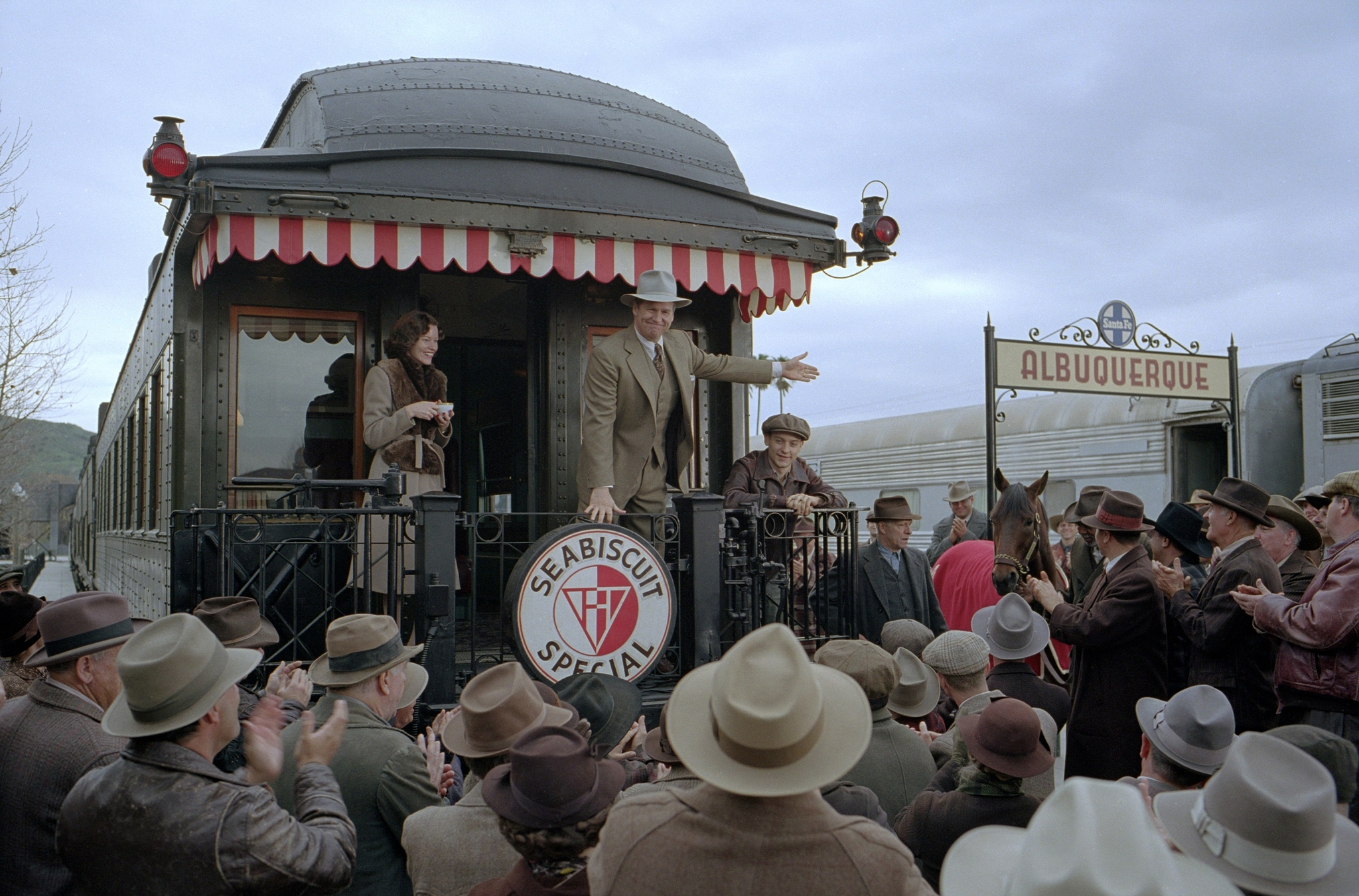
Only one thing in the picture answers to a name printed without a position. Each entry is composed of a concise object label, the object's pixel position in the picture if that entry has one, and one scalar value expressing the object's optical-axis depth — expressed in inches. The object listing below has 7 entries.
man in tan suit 214.5
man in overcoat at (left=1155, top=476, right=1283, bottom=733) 180.4
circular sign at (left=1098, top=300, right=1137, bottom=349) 361.1
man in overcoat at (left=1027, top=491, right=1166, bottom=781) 181.2
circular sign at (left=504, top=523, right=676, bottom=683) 188.7
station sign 343.0
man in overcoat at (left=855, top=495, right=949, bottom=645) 254.8
